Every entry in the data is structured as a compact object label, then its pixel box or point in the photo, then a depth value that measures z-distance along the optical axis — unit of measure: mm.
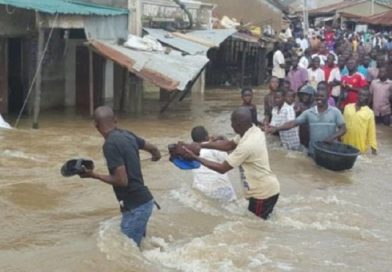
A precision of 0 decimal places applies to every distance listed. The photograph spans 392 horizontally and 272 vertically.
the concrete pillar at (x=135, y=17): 16766
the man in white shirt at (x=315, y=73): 14508
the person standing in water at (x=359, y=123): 11281
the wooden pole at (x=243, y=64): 24422
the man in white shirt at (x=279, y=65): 17812
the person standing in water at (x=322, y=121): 10461
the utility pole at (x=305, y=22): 33494
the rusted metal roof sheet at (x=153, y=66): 14164
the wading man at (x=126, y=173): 5543
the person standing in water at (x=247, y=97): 10820
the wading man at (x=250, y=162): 6730
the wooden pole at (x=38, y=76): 13297
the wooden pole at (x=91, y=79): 15242
